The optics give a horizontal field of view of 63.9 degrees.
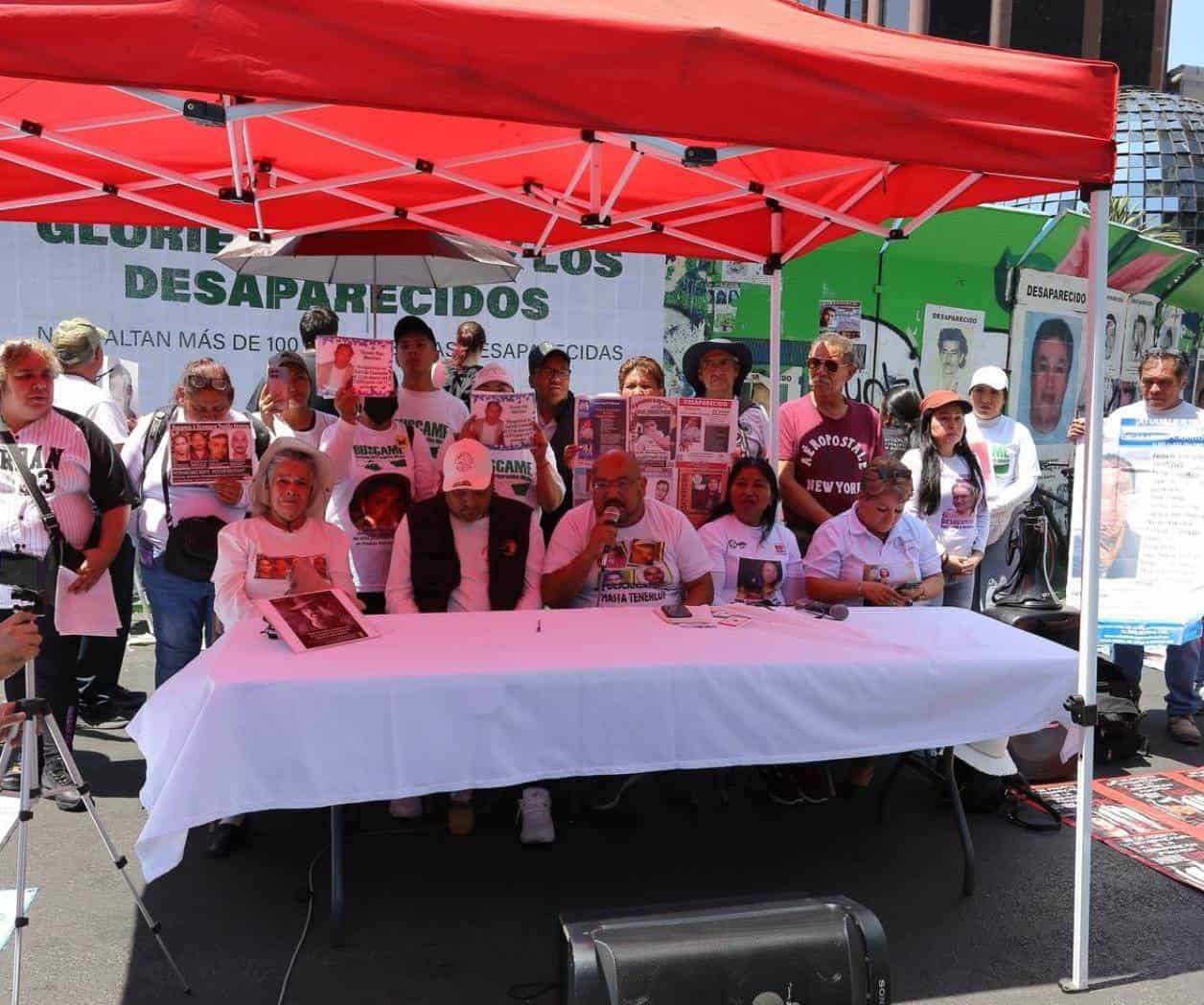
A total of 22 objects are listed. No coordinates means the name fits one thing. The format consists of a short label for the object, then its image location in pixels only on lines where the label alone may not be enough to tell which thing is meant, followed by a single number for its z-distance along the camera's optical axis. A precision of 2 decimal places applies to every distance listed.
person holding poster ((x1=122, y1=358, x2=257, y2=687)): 3.87
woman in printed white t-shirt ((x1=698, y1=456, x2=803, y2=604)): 3.90
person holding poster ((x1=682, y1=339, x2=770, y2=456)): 4.44
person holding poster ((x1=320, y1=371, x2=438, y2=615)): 3.89
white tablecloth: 2.46
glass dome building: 25.92
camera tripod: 2.26
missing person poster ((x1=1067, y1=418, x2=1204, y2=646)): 4.50
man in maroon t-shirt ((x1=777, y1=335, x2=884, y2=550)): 4.45
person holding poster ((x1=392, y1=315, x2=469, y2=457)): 4.15
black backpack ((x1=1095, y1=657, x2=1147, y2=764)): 4.54
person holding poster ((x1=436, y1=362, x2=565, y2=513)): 3.70
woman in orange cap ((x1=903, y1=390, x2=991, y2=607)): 4.85
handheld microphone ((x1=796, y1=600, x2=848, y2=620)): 3.37
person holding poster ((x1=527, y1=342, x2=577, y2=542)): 4.48
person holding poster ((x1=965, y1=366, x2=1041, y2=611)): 5.32
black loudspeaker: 1.93
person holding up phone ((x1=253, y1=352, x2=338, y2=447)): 4.17
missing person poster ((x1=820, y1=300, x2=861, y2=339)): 8.53
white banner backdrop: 5.85
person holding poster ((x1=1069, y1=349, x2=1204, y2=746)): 4.69
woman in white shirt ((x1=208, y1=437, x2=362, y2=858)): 3.27
